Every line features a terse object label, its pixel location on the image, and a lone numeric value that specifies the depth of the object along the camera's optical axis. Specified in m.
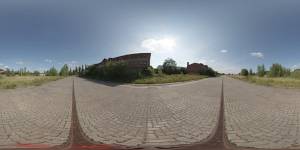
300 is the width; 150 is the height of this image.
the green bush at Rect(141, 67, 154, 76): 21.23
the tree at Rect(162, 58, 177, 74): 31.87
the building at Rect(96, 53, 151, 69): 19.54
